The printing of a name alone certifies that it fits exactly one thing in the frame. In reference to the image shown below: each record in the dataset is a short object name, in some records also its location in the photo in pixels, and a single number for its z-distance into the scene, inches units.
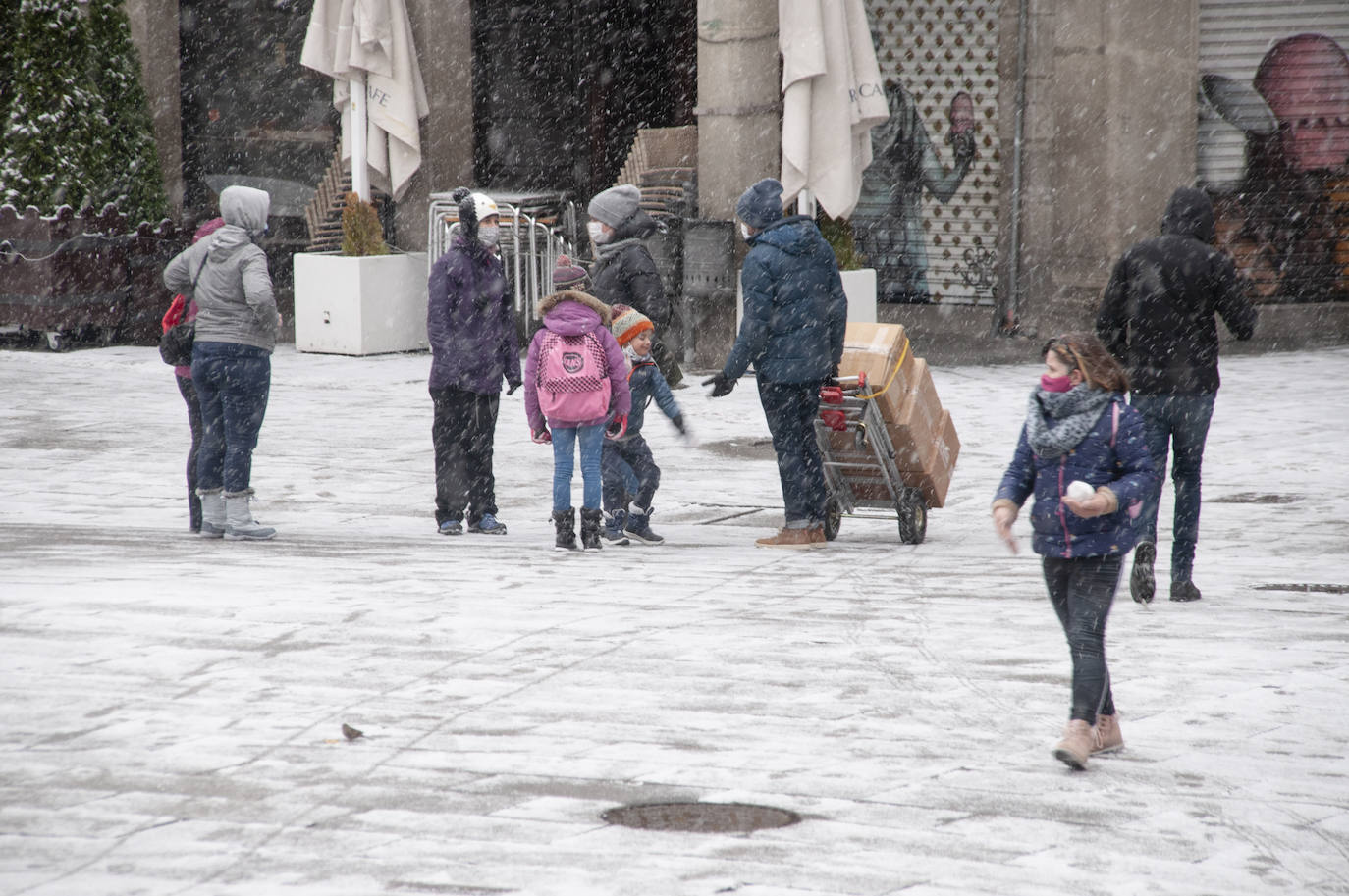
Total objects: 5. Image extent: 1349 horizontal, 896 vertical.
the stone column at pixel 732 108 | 1235.9
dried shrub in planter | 1279.5
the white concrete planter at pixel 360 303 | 1280.8
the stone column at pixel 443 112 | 1334.9
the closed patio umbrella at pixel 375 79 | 1284.4
